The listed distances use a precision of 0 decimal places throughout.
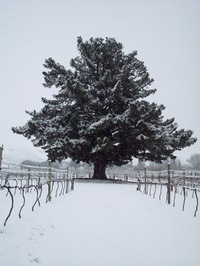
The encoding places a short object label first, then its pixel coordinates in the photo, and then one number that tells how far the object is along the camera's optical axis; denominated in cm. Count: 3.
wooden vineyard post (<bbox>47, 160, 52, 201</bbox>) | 810
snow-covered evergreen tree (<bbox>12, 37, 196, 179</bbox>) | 2061
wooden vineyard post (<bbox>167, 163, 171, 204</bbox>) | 849
